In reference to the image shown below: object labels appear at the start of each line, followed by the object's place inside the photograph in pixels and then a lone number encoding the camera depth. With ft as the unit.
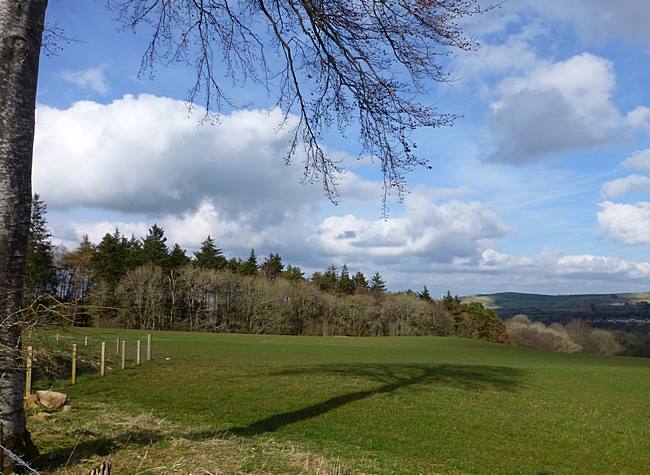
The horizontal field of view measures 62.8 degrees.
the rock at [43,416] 24.24
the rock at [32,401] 28.52
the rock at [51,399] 29.45
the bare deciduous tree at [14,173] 14.55
